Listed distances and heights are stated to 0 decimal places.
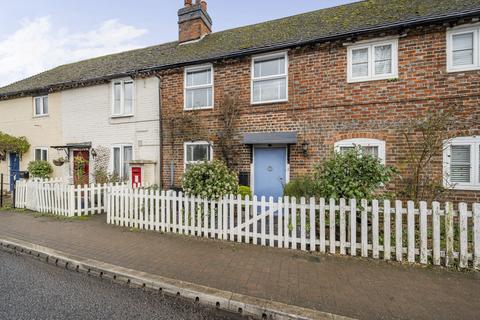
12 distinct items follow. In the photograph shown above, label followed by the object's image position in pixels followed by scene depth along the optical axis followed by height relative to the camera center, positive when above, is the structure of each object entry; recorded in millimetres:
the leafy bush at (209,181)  5715 -573
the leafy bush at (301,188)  6406 -853
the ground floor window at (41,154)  13078 +129
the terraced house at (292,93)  6738 +2194
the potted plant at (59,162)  11391 -257
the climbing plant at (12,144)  12852 +646
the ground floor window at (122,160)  10979 -162
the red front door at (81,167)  11310 -496
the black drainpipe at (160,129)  10078 +1105
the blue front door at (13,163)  13922 -375
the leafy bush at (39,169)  11477 -585
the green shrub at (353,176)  4930 -394
